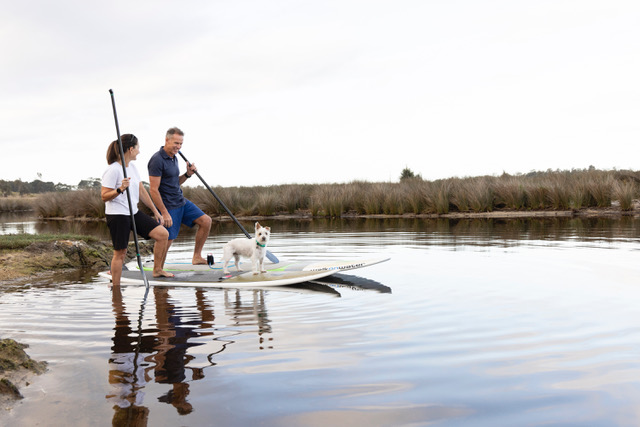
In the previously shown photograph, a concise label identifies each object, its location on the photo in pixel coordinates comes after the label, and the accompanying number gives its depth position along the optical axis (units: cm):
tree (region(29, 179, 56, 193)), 9275
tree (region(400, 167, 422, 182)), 3753
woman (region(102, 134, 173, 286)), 772
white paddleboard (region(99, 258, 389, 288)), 810
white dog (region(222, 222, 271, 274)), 812
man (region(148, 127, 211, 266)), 894
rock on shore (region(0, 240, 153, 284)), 1002
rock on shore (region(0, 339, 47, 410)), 343
